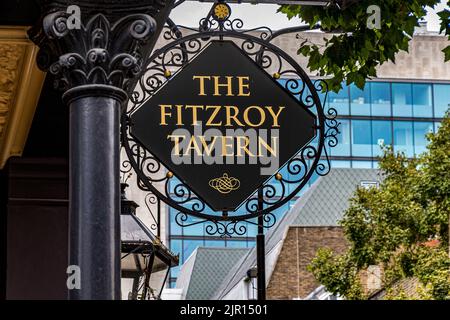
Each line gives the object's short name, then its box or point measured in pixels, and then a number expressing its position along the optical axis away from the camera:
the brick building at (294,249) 57.69
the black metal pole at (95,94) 7.09
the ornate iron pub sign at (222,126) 9.09
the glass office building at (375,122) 86.62
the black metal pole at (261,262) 18.56
